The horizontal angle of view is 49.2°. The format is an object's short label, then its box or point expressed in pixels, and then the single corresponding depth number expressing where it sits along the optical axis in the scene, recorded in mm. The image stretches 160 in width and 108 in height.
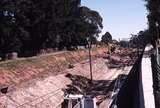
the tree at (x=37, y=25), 23823
